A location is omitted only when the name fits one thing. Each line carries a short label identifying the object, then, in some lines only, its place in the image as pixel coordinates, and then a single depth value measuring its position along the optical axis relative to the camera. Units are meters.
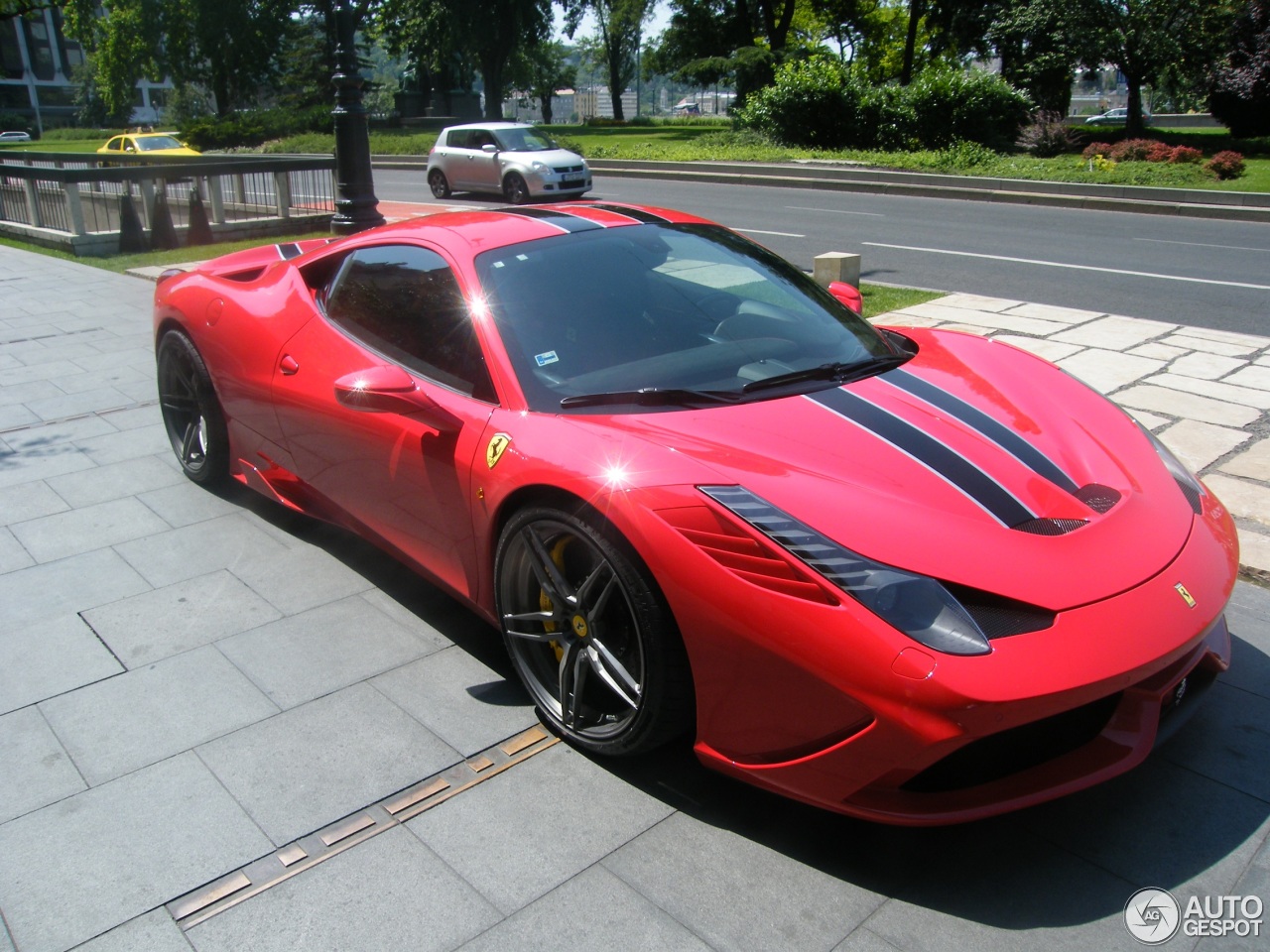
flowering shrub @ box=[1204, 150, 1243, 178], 19.70
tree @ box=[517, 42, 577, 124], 75.35
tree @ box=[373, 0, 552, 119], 43.50
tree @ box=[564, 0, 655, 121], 56.34
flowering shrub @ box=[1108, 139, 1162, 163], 21.70
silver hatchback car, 19.86
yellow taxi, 31.38
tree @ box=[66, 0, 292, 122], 54.25
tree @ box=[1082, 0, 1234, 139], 27.75
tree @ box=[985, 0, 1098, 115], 29.27
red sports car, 2.28
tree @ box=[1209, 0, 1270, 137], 26.75
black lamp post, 9.44
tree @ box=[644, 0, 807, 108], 45.12
